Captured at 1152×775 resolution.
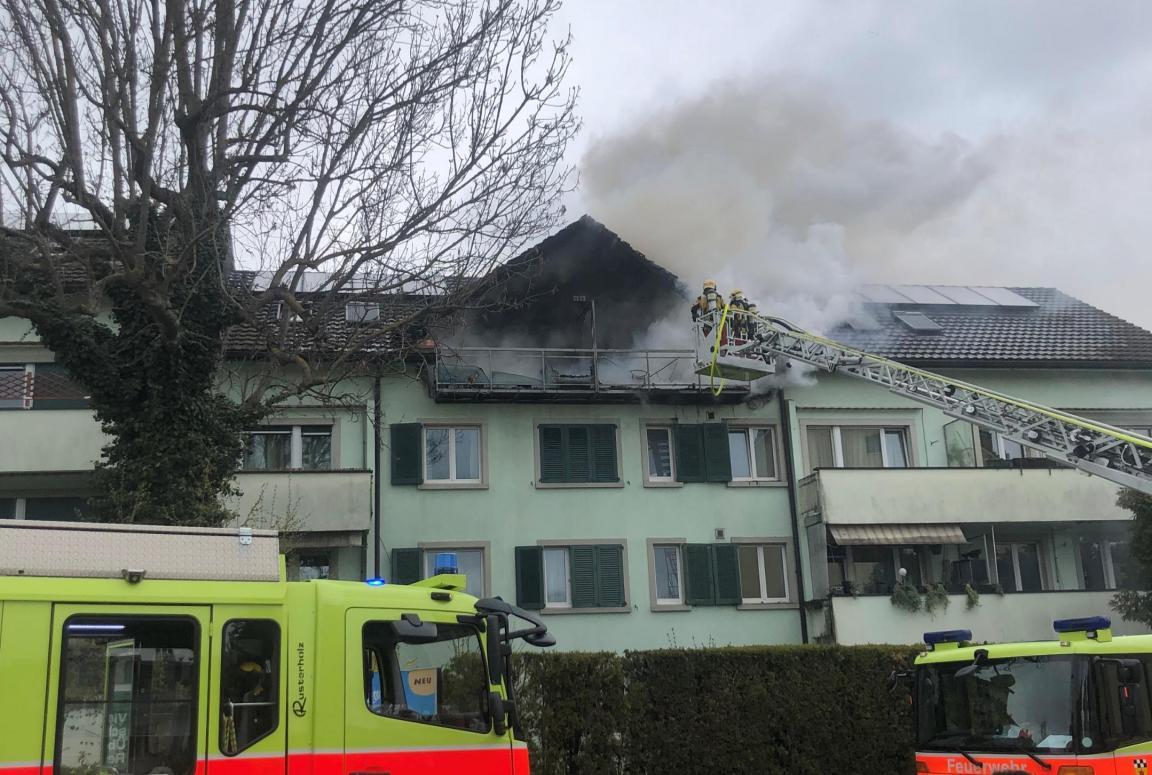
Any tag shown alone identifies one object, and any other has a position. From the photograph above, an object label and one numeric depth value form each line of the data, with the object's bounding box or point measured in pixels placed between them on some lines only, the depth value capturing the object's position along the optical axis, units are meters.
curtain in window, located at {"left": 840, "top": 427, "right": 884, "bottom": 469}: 22.66
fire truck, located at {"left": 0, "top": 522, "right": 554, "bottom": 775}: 6.43
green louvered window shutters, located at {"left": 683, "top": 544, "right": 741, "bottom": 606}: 20.91
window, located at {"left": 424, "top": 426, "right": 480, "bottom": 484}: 21.02
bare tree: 11.83
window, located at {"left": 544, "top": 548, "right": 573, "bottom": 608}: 20.64
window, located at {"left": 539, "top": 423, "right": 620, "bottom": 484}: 21.34
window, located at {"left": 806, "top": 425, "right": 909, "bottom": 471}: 22.56
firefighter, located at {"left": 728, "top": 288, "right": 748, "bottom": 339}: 18.52
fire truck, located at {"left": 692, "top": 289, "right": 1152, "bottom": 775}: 8.71
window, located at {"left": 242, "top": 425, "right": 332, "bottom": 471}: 20.41
